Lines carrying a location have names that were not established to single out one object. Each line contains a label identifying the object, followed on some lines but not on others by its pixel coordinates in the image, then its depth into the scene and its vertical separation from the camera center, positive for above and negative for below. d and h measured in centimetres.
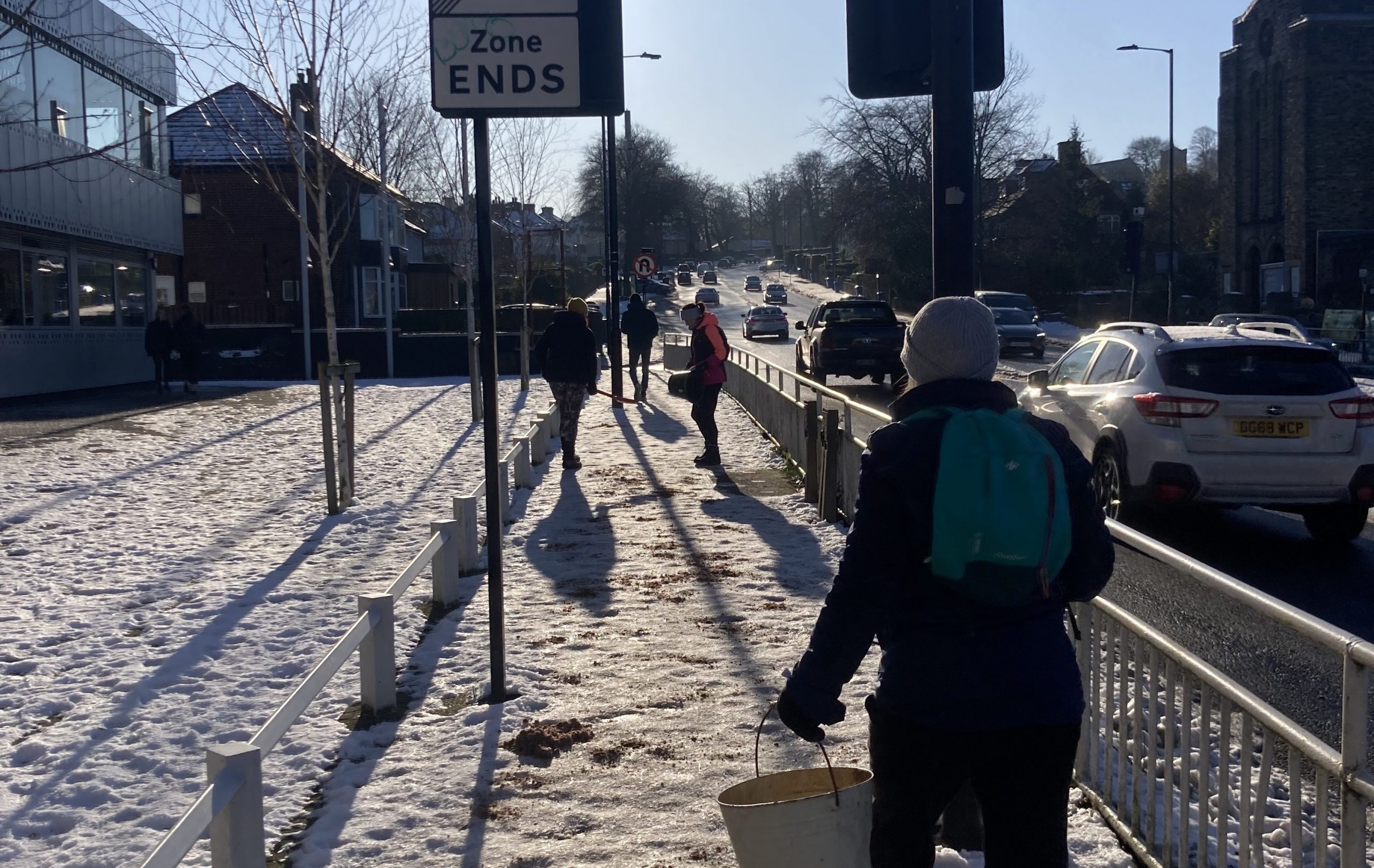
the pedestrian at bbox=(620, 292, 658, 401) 2462 -3
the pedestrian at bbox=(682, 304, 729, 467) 1347 -38
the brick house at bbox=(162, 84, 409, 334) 4075 +281
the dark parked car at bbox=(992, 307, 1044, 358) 3669 -52
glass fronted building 2184 +233
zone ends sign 553 +113
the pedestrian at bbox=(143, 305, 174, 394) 2445 -9
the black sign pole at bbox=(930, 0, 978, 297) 437 +58
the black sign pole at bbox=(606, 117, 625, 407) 2291 +106
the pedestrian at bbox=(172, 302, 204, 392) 2502 -19
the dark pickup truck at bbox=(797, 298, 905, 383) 2581 -50
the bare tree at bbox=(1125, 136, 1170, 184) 11888 +1494
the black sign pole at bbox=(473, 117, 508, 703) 562 -31
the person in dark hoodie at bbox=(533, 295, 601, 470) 1355 -29
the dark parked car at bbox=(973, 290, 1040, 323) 4306 +62
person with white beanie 265 -68
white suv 904 -79
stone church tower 5041 +647
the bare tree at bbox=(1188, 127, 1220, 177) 9831 +1261
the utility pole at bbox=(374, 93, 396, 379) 1733 +234
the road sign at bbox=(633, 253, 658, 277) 3016 +136
